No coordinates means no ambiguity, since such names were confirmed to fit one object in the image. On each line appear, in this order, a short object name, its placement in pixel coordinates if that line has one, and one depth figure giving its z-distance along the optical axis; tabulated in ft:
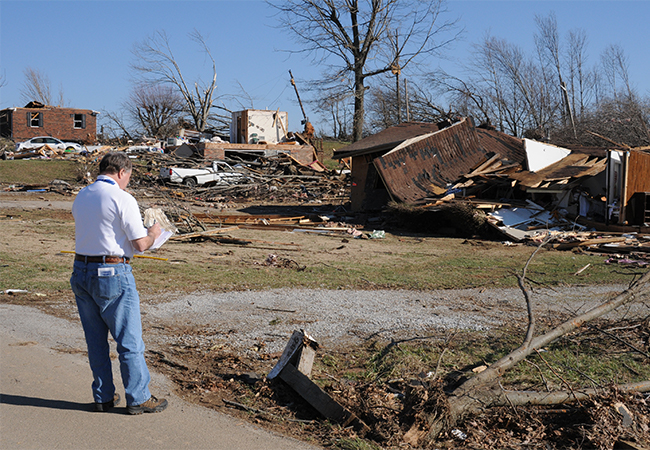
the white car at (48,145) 129.46
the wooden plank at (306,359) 14.16
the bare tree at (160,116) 186.39
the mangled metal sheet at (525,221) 46.98
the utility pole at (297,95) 134.23
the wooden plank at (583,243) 42.29
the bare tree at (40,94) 199.03
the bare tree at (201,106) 175.01
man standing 12.13
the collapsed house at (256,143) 102.97
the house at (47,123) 159.22
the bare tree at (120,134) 166.55
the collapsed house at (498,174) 48.21
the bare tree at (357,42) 122.31
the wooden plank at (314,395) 12.70
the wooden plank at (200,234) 42.50
